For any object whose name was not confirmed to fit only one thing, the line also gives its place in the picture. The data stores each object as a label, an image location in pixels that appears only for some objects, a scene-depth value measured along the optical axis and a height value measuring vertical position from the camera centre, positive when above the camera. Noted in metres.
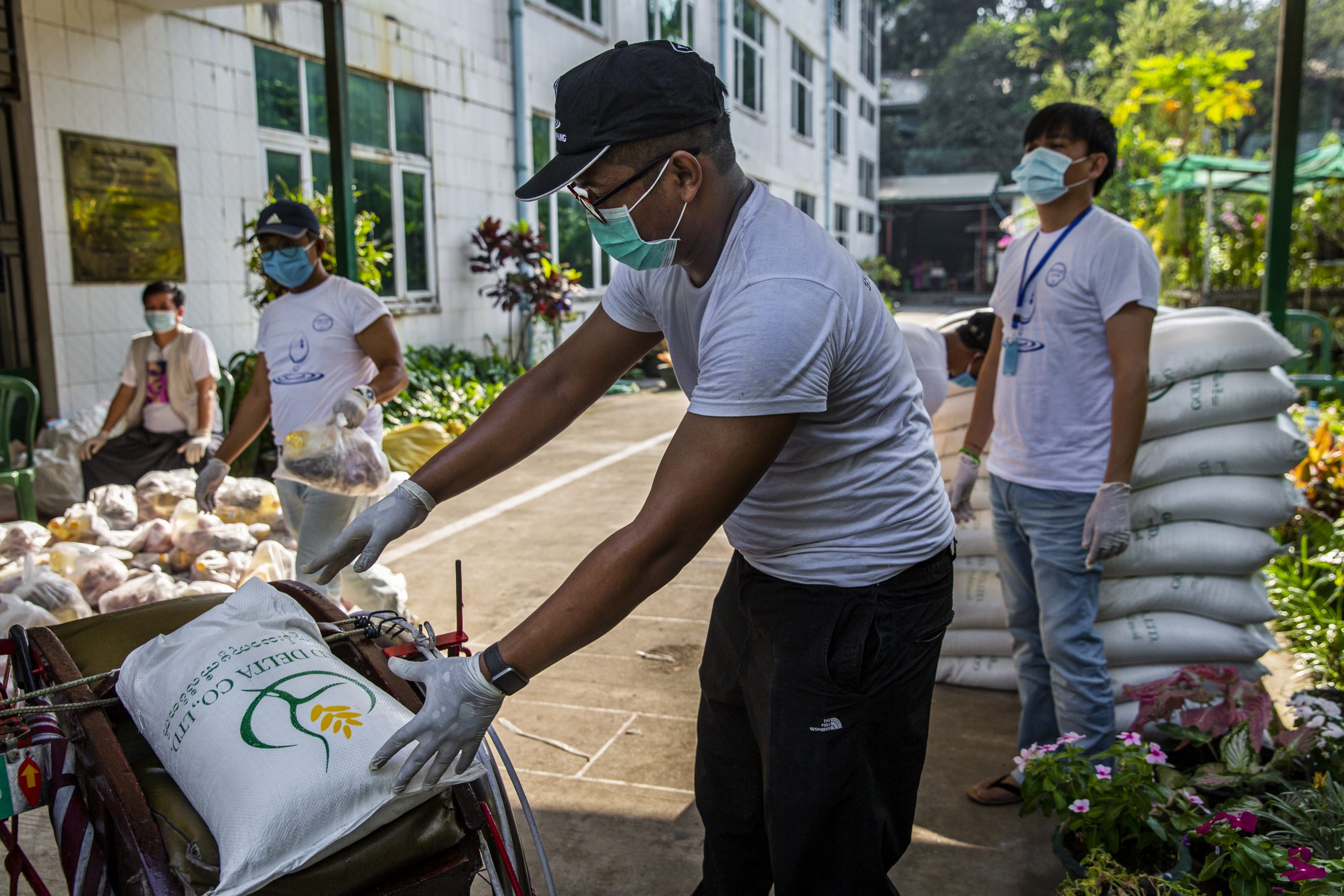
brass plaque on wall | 6.64 +0.72
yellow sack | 7.46 -0.90
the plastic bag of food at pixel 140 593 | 4.05 -1.05
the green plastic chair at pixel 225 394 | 6.59 -0.46
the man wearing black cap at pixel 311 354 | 3.76 -0.13
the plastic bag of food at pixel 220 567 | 4.53 -1.07
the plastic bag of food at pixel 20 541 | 4.52 -0.94
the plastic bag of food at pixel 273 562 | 4.36 -1.00
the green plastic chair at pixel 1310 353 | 7.04 -0.32
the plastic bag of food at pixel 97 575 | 4.20 -1.01
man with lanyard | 2.74 -0.23
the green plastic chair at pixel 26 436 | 5.11 -0.59
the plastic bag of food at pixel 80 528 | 4.89 -0.95
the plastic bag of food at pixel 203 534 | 4.78 -0.97
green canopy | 9.77 +1.36
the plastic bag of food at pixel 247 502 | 5.39 -0.93
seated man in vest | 5.84 -0.49
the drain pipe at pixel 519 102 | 11.57 +2.40
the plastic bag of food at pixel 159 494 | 5.41 -0.89
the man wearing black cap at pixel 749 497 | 1.51 -0.30
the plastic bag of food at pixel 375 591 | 4.05 -1.06
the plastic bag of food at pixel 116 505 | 5.21 -0.91
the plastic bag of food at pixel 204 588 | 4.20 -1.09
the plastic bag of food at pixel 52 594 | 3.83 -0.99
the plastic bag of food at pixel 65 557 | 4.21 -0.94
